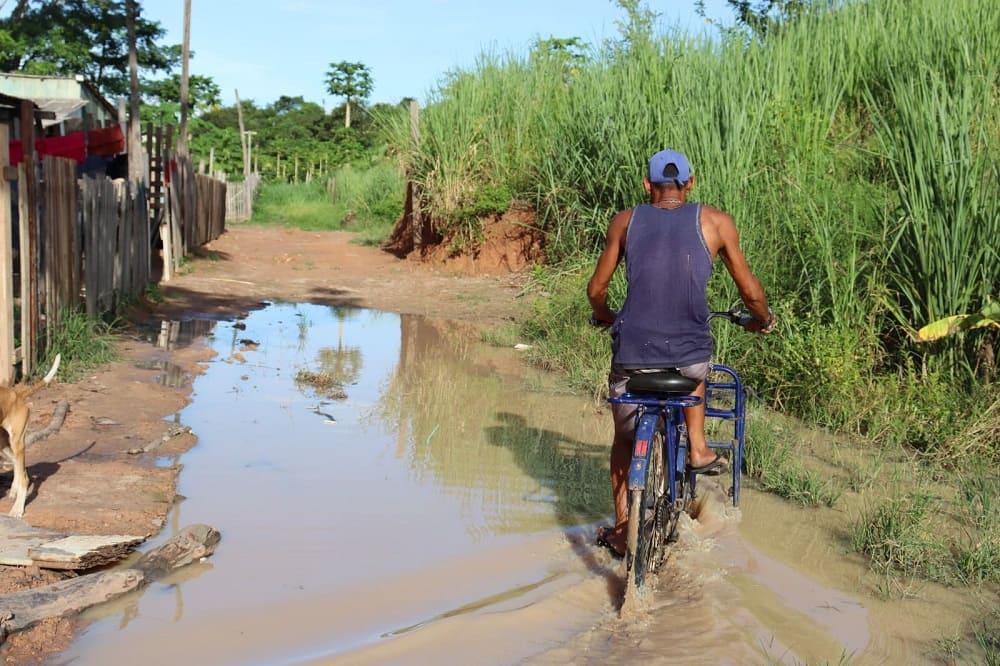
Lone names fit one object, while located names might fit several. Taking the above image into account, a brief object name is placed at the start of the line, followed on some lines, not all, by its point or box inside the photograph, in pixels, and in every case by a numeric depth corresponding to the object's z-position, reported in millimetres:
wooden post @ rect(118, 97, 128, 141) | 15716
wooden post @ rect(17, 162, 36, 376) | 7227
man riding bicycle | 4227
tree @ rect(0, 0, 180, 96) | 31578
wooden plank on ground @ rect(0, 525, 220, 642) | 3789
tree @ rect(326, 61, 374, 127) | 54094
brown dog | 4902
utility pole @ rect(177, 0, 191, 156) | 22734
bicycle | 3930
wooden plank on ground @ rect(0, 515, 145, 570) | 4301
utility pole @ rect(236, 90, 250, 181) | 37719
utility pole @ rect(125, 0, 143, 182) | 14727
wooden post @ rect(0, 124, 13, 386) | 6855
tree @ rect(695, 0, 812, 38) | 12659
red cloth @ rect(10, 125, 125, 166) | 13548
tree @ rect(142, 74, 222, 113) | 43812
